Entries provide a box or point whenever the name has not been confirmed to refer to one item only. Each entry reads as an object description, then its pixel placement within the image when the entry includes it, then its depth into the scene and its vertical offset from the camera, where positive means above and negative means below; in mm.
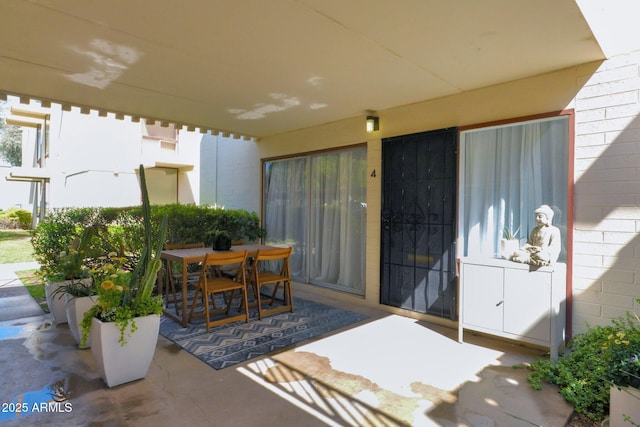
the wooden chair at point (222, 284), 4043 -881
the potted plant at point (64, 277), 3975 -757
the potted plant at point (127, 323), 2723 -879
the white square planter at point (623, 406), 2019 -1079
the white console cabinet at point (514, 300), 3205 -809
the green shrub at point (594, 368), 2141 -1133
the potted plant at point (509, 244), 3629 -300
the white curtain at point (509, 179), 3602 +370
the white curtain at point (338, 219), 5402 -123
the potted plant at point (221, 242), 4602 -405
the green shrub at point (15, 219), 15430 -517
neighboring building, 11109 +1441
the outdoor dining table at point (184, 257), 4055 -546
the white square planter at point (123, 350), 2703 -1074
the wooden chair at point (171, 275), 4723 -894
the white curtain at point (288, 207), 6262 +68
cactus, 2922 -453
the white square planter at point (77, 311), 3467 -983
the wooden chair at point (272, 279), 4492 -879
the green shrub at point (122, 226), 6227 -309
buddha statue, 3281 -269
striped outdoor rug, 3434 -1340
